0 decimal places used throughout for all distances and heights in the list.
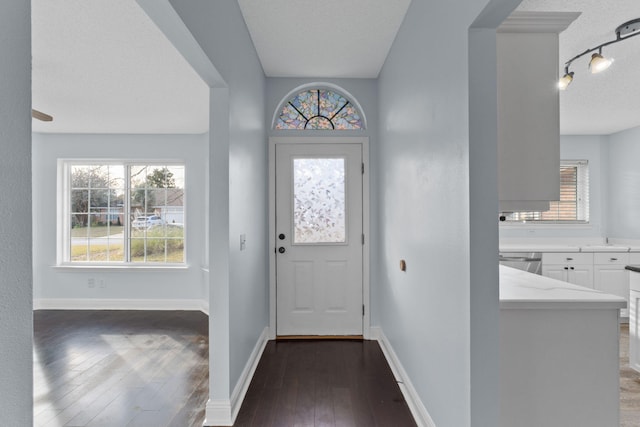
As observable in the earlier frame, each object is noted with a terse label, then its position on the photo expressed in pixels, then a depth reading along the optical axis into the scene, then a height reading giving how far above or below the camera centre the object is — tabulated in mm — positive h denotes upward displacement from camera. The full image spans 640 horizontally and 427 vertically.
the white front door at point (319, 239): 3666 -268
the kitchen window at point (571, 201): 4934 +171
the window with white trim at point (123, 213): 4938 +7
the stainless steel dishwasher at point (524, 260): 4293 -575
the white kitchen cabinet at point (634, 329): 2699 -912
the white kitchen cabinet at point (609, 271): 4277 -703
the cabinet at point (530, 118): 1667 +451
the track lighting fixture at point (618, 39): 2043 +966
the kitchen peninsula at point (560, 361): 1581 -665
